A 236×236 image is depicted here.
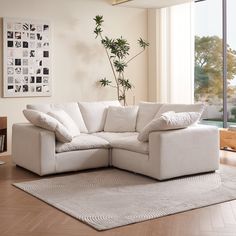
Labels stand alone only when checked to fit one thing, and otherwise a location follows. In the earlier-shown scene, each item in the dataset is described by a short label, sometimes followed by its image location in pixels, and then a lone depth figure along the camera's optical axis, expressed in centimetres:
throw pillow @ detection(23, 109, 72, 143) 514
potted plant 725
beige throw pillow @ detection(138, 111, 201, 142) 489
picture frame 652
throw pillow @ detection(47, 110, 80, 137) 556
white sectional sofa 493
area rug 373
